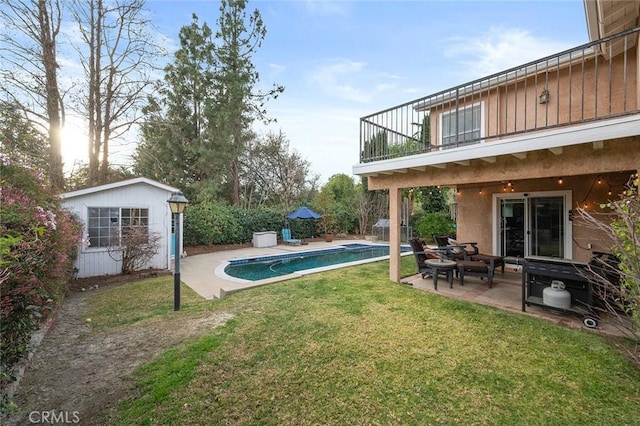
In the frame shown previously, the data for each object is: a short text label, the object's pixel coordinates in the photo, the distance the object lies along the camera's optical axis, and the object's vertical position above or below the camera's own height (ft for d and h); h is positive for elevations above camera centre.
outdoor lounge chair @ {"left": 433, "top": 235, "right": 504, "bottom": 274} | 25.63 -4.28
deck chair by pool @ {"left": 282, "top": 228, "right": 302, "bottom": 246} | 59.41 -5.22
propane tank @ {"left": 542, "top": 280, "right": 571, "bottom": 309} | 16.10 -4.92
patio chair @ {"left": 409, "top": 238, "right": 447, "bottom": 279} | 25.82 -4.14
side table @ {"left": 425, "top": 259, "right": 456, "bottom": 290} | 22.95 -4.73
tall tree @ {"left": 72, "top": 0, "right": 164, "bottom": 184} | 39.91 +21.71
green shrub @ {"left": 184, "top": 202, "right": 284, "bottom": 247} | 48.67 -2.44
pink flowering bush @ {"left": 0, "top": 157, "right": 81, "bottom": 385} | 8.77 -2.13
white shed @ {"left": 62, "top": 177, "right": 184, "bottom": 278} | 28.78 -0.67
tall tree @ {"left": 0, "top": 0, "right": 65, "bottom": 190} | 32.07 +17.82
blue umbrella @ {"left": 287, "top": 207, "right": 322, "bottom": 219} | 58.49 -0.69
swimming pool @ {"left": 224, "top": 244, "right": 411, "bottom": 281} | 35.12 -7.81
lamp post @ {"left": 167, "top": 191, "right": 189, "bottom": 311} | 19.08 -1.58
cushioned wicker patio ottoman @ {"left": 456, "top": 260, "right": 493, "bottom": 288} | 22.82 -4.84
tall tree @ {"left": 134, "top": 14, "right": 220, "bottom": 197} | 61.93 +21.95
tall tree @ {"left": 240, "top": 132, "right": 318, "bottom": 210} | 81.35 +11.62
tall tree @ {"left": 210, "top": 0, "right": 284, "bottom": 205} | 63.21 +33.83
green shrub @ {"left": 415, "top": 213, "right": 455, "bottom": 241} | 53.42 -2.83
